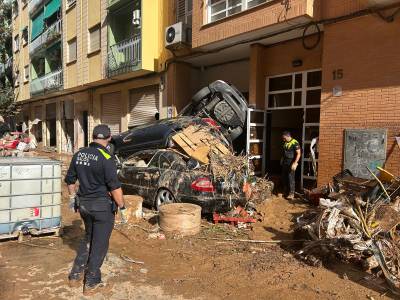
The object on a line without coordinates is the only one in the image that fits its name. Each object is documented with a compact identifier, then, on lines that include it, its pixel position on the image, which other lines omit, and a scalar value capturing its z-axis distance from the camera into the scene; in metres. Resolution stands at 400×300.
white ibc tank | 5.41
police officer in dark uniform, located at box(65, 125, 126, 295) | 3.97
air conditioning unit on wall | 12.10
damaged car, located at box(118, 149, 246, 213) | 6.65
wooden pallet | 7.66
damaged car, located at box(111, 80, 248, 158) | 9.70
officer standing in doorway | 8.87
